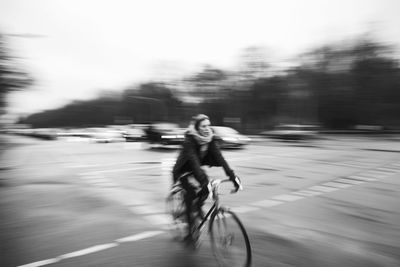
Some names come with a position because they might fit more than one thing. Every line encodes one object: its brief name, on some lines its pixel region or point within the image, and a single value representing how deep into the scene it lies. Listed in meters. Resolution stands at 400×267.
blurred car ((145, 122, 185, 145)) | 21.98
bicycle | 3.69
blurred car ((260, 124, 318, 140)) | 30.47
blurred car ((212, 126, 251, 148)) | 21.08
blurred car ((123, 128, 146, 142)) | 32.50
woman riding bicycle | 4.15
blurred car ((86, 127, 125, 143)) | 37.33
